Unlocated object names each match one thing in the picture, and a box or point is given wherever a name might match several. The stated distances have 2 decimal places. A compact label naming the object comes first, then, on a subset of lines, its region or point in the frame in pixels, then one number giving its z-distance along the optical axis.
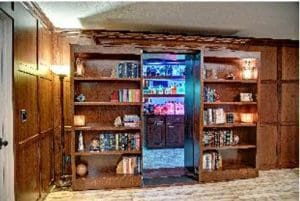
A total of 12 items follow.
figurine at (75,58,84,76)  3.12
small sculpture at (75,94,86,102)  3.13
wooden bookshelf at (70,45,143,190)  3.09
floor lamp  3.03
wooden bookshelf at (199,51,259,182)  3.37
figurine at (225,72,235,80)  3.50
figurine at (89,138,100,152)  3.17
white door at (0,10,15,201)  1.90
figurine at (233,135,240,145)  3.54
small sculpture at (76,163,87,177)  3.14
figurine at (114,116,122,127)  3.20
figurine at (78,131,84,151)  3.17
